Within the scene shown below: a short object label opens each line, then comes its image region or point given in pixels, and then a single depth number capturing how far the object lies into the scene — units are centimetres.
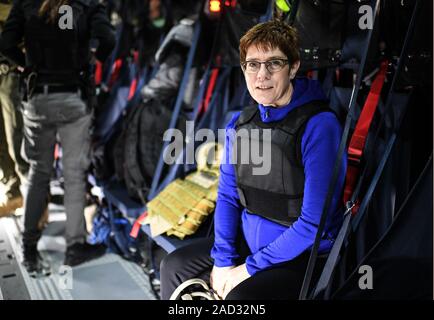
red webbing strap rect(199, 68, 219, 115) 283
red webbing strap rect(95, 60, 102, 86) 375
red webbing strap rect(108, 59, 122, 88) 374
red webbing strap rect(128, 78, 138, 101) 356
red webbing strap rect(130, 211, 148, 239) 244
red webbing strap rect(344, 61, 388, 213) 159
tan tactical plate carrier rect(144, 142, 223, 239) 220
